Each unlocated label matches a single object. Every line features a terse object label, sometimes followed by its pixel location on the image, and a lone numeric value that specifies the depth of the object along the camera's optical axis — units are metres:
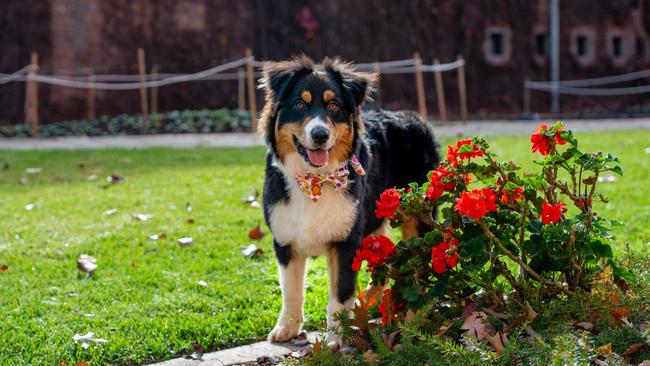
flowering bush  3.39
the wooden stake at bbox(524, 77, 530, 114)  25.31
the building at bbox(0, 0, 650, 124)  18.16
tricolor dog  3.86
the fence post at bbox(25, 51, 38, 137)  15.02
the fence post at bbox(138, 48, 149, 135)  15.69
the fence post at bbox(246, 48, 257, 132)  15.11
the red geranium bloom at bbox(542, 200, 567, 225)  3.37
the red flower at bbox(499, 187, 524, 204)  3.50
